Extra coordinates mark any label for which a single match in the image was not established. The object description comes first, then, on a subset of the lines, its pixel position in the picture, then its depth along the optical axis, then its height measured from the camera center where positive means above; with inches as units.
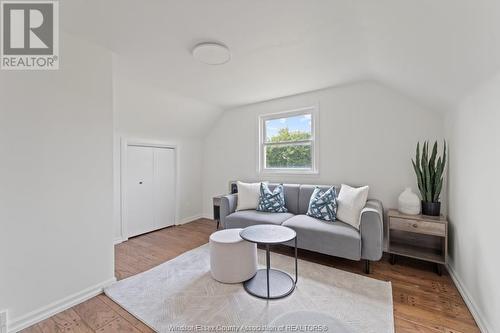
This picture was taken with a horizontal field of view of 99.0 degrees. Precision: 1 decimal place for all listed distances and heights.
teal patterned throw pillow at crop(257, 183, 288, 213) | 121.9 -20.7
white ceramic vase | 95.3 -16.7
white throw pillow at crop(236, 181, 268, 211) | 129.0 -19.1
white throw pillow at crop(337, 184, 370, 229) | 98.3 -18.6
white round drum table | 81.4 -36.5
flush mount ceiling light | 76.8 +42.4
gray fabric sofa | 87.7 -28.9
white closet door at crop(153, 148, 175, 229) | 149.6 -16.5
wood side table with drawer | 86.7 -34.5
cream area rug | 61.5 -45.8
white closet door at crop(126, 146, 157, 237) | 133.8 -17.4
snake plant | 91.5 -3.9
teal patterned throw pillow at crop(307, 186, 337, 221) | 105.0 -20.1
